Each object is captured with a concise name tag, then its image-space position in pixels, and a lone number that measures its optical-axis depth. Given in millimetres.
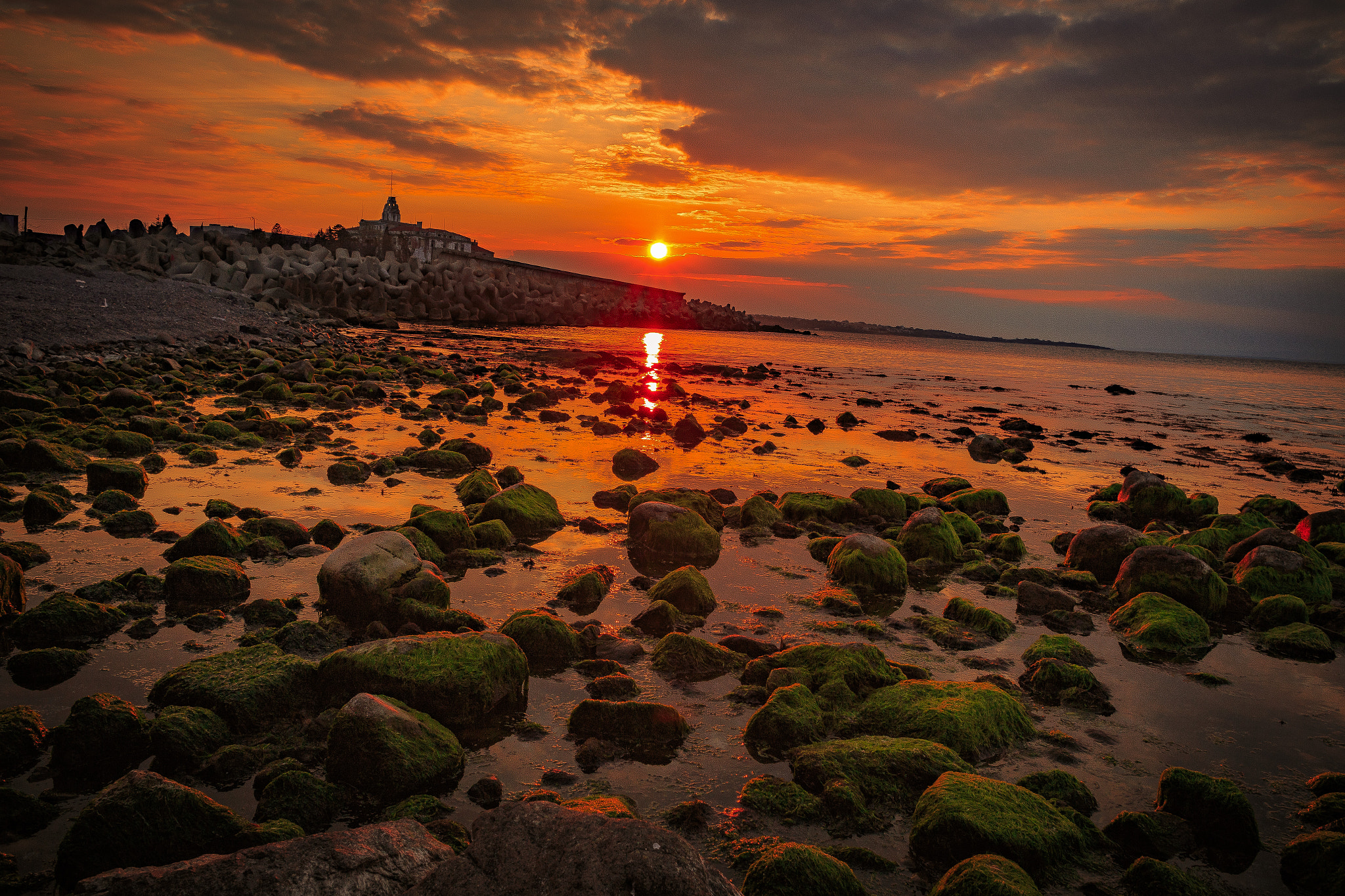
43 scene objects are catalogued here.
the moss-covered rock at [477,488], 10750
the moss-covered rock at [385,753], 4527
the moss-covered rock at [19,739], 4383
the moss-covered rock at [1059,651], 6934
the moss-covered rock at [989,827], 4180
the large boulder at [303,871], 2906
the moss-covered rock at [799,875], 3752
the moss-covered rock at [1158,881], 4102
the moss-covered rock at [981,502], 12477
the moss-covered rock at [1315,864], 4270
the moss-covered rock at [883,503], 11711
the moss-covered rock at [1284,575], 9102
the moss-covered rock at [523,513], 9578
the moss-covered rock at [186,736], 4645
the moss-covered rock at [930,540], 9781
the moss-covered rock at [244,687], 5102
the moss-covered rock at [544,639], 6348
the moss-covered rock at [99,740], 4504
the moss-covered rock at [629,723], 5309
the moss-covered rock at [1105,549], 9523
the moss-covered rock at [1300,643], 7668
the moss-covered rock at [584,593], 7574
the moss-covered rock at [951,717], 5402
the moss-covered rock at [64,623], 5891
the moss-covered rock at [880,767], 4863
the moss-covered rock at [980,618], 7591
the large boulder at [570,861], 2982
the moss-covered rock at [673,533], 9344
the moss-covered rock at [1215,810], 4621
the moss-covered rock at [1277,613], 8281
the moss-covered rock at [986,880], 3672
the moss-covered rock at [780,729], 5328
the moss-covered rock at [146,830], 3623
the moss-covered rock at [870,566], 8656
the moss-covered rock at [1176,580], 8508
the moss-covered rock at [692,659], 6309
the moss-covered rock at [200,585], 6848
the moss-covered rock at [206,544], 7773
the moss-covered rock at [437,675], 5355
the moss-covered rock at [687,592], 7594
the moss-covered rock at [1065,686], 6352
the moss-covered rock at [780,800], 4640
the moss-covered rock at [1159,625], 7621
